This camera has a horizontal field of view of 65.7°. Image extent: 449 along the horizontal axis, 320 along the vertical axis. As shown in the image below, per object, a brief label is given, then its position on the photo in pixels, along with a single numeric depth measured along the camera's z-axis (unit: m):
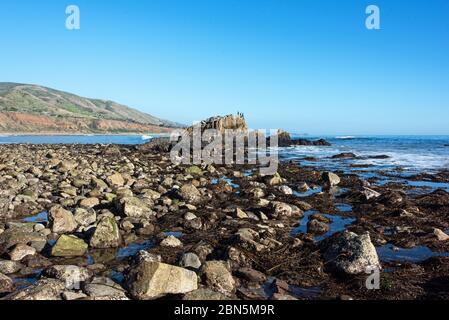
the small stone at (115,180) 14.61
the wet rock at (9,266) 6.23
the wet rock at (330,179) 17.41
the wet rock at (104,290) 5.13
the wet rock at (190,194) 12.57
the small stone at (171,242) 7.98
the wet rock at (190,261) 6.55
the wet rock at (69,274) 5.68
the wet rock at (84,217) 8.99
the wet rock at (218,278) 5.75
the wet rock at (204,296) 5.18
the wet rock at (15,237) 7.39
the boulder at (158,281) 5.39
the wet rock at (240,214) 10.48
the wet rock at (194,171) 19.55
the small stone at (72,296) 4.91
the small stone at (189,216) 10.13
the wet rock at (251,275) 6.24
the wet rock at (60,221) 8.48
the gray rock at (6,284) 5.39
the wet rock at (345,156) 35.50
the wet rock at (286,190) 14.98
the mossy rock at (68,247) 7.11
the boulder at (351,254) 6.72
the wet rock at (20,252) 6.83
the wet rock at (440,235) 8.78
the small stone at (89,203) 10.84
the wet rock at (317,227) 9.50
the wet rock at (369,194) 13.60
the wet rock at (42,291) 4.71
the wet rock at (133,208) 9.99
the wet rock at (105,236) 7.75
